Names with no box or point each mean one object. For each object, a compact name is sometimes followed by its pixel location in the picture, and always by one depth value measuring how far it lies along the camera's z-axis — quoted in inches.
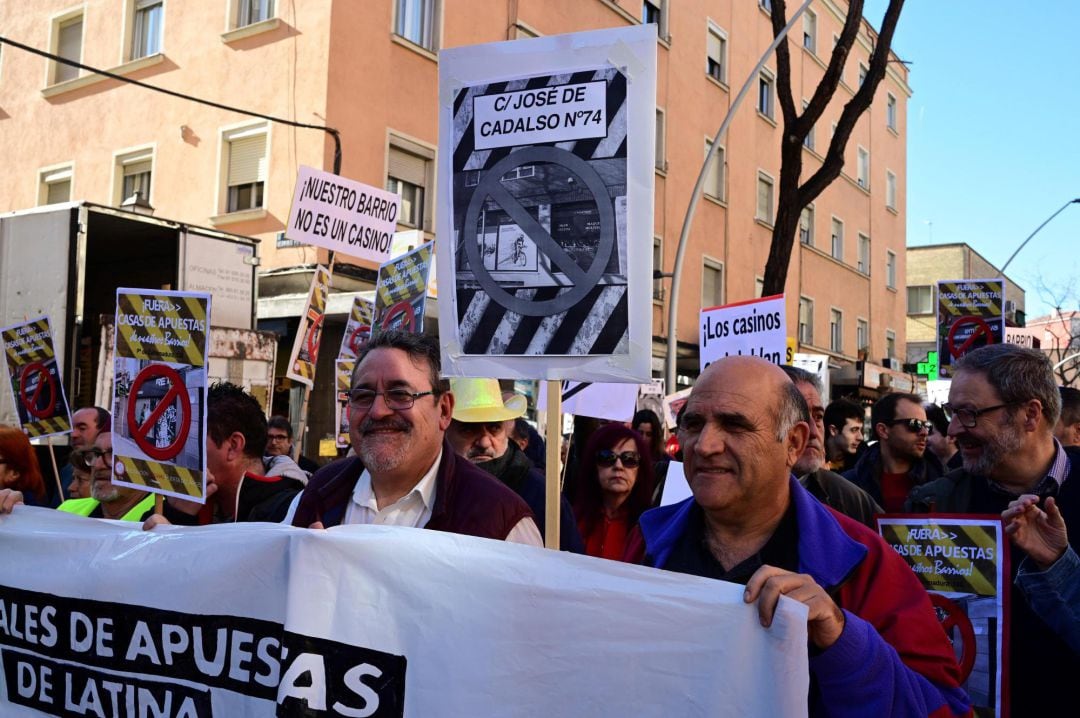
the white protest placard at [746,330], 277.6
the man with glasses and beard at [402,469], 113.9
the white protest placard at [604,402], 275.4
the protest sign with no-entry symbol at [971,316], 349.4
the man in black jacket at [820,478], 154.9
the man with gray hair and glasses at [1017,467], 106.3
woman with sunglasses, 197.8
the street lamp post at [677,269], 583.8
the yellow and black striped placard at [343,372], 299.7
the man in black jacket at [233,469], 156.1
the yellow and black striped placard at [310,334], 308.2
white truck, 378.3
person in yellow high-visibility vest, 165.9
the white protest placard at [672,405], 318.3
